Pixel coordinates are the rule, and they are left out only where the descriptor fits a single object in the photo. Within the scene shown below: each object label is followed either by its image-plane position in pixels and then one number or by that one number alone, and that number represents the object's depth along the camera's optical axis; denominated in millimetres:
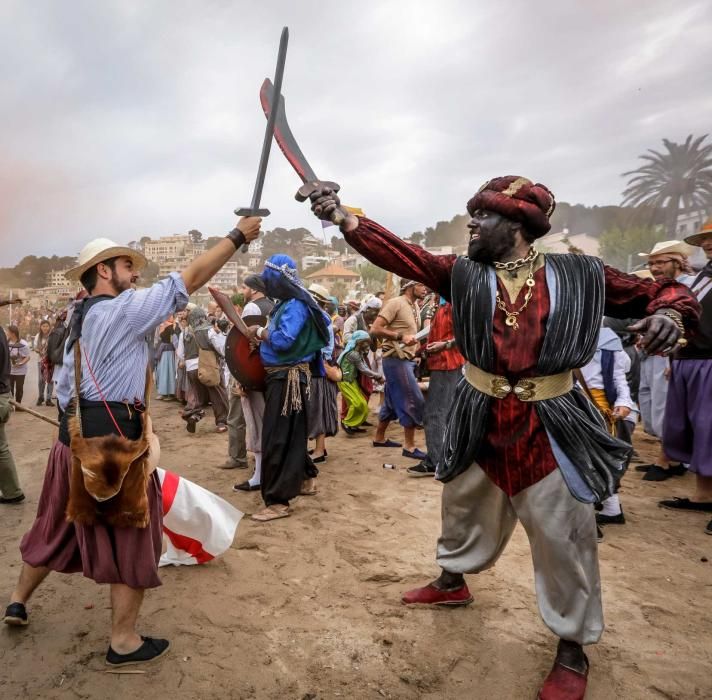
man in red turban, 2236
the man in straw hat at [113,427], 2350
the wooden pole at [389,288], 8125
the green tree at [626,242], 42844
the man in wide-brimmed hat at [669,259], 4609
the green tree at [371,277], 69625
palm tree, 40562
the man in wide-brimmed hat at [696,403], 4340
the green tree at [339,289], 69562
